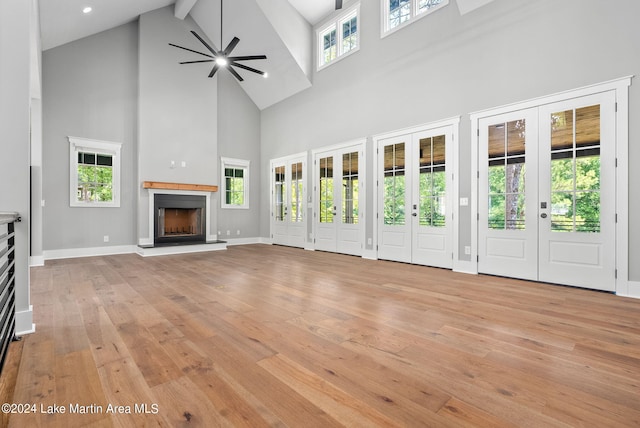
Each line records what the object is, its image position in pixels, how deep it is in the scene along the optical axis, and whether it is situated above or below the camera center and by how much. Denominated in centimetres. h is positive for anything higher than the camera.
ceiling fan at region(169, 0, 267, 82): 514 +277
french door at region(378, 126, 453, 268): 506 +28
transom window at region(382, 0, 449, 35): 516 +359
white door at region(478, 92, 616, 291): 364 +27
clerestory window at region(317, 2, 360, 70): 650 +396
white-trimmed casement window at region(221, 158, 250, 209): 849 +87
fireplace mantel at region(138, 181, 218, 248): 677 +49
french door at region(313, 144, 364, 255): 647 +32
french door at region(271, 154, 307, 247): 789 +36
